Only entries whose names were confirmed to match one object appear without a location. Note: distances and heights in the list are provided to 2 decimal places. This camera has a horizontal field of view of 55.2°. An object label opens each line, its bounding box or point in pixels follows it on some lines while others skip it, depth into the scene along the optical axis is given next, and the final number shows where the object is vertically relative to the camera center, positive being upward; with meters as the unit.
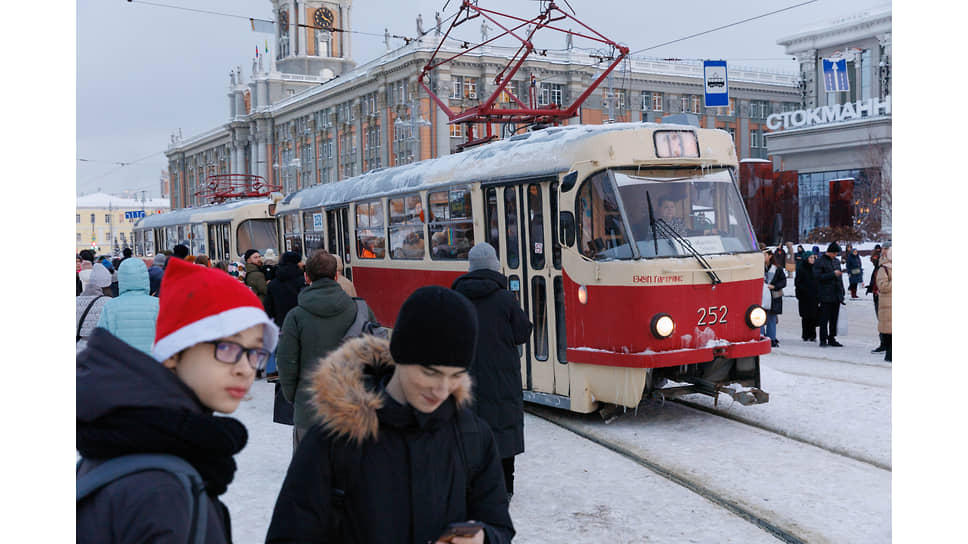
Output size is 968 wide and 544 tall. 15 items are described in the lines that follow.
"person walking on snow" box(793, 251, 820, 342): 15.71 -1.08
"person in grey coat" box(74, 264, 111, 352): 6.83 -0.47
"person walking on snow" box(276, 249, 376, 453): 5.64 -0.58
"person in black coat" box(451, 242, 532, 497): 5.53 -0.73
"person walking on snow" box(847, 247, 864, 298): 24.67 -0.97
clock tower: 87.06 +18.24
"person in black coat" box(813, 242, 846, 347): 15.12 -1.03
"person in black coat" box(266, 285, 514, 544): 2.29 -0.53
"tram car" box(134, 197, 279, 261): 21.94 +0.33
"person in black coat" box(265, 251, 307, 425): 8.84 -0.47
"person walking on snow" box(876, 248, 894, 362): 13.45 -1.06
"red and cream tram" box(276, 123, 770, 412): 8.05 -0.24
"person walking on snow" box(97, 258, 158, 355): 5.57 -0.41
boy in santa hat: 1.67 -0.31
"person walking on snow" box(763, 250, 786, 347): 15.52 -0.89
